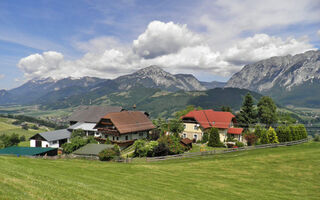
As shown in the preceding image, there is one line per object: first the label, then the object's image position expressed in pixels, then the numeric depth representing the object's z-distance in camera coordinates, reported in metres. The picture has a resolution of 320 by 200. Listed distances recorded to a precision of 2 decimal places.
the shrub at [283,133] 54.81
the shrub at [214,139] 58.80
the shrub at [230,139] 62.26
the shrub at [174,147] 48.97
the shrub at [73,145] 55.59
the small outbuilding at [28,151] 51.91
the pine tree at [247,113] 74.88
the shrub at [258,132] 61.13
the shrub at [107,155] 43.97
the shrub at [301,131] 55.90
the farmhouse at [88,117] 76.03
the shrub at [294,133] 54.88
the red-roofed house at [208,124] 65.38
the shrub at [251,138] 58.19
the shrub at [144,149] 49.69
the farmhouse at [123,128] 62.78
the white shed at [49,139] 68.50
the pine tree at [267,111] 74.56
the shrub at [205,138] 63.68
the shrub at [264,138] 54.99
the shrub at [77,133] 69.55
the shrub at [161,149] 48.31
